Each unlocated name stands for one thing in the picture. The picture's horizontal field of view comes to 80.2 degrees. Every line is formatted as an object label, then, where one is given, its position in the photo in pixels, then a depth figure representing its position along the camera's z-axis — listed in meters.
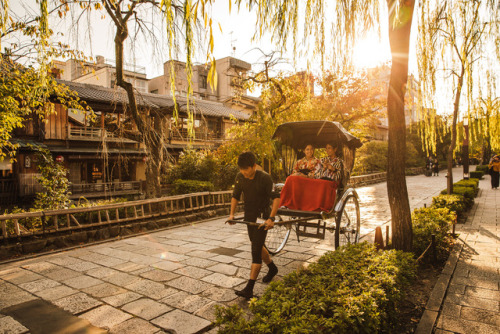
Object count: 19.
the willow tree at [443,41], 4.53
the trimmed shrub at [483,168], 26.55
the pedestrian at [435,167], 29.28
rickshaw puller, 3.70
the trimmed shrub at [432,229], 4.79
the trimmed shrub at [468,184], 11.73
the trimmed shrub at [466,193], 9.66
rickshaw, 4.83
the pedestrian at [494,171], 15.77
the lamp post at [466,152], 14.80
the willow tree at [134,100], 6.80
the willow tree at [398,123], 4.39
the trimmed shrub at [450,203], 7.73
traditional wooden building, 16.55
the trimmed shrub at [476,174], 21.66
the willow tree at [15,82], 6.08
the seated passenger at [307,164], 5.96
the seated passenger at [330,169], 5.45
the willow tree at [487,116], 5.88
